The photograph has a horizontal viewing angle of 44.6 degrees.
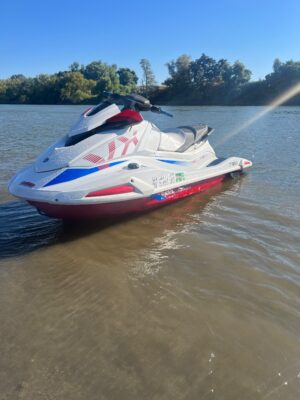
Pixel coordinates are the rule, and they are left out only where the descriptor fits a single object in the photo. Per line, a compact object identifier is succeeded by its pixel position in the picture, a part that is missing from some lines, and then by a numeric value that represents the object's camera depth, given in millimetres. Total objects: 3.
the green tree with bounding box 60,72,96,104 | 74125
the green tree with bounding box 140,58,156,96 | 87312
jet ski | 4129
